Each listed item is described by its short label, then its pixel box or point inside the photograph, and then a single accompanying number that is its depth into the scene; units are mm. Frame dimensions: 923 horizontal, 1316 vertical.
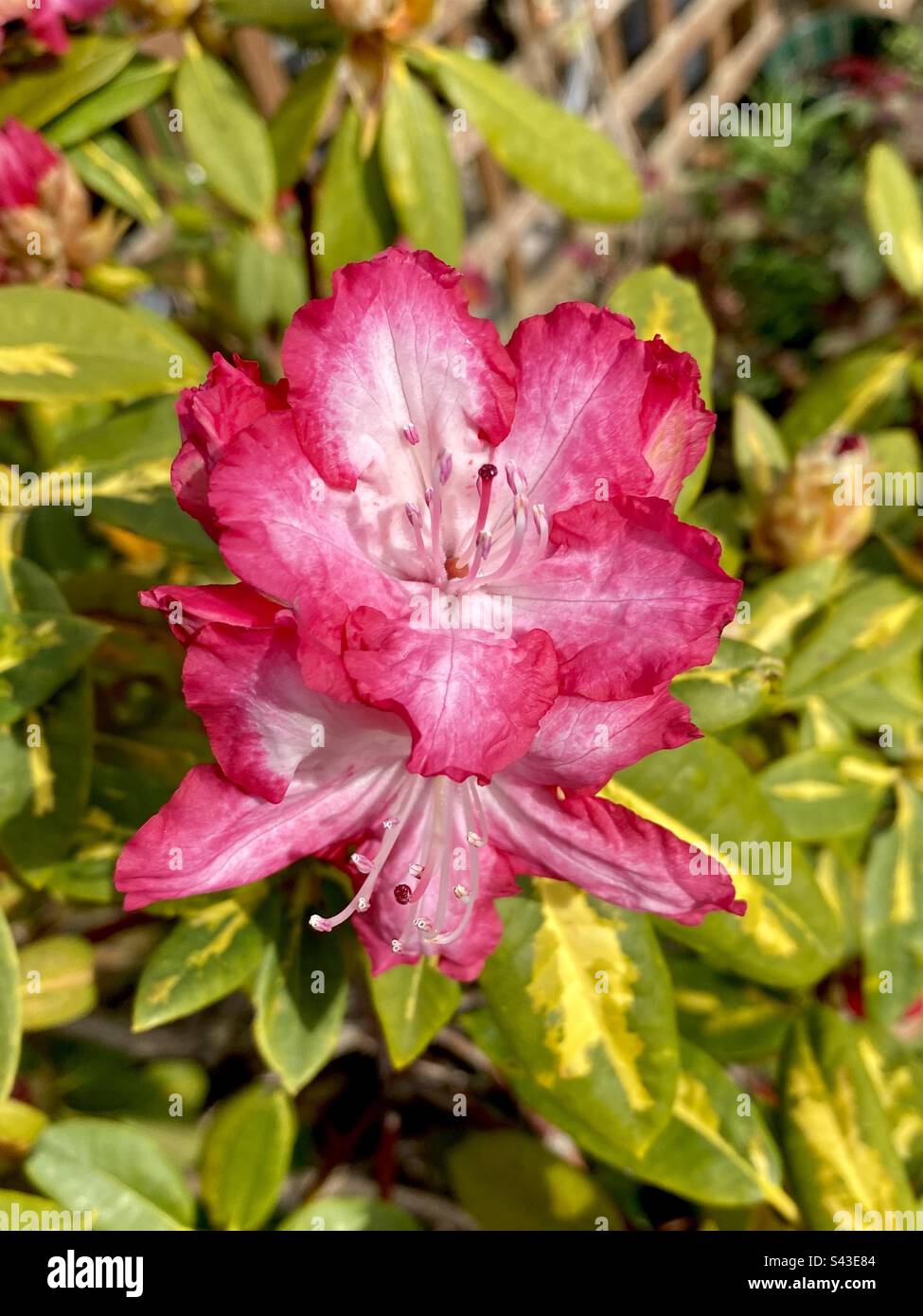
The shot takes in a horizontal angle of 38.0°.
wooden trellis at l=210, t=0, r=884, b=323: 633
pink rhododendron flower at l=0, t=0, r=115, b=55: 287
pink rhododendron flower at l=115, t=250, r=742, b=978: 186
